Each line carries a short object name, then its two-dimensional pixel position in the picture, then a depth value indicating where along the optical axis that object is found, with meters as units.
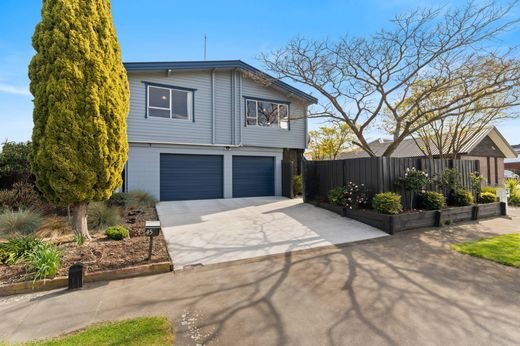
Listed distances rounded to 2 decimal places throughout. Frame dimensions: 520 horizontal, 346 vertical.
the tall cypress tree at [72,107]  4.85
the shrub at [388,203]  6.58
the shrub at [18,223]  5.51
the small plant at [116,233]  5.43
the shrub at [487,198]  8.54
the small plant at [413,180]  7.22
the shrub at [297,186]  12.03
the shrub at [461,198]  7.96
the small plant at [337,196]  8.00
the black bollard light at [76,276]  3.59
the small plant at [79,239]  5.03
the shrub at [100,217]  6.38
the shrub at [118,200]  8.64
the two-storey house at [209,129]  10.16
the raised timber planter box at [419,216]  6.38
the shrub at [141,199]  9.04
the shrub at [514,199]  10.78
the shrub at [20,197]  7.01
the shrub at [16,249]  4.20
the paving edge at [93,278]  3.52
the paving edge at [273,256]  4.28
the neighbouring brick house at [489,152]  15.67
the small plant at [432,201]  7.24
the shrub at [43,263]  3.71
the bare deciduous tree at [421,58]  7.10
